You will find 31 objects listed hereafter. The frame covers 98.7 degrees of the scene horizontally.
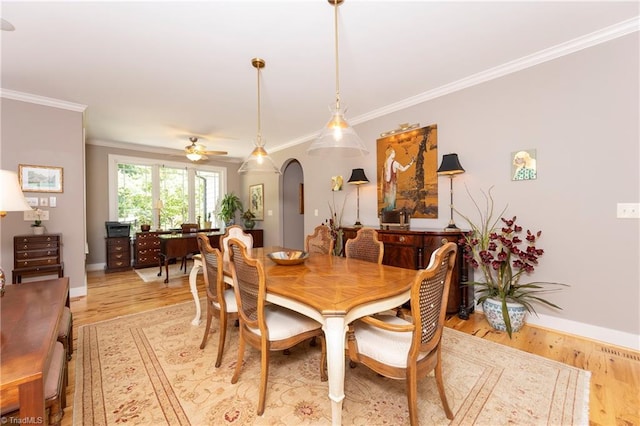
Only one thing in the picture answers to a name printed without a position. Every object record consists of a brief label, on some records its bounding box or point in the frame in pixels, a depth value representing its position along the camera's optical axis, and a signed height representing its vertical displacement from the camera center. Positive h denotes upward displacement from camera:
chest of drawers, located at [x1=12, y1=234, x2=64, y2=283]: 3.22 -0.53
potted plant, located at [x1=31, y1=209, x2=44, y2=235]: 3.44 -0.15
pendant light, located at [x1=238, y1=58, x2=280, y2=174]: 2.97 +0.52
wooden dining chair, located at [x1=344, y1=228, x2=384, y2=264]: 2.51 -0.36
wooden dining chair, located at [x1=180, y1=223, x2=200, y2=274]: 5.87 -0.38
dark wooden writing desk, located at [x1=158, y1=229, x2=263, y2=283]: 4.63 -0.60
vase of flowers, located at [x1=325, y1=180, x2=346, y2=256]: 4.14 -0.17
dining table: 1.31 -0.47
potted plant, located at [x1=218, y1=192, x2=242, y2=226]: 6.97 +0.09
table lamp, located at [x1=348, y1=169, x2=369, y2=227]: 4.01 +0.46
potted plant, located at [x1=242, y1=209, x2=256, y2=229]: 6.64 -0.22
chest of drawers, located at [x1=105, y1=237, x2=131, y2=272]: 5.31 -0.83
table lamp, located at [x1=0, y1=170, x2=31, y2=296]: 1.57 +0.10
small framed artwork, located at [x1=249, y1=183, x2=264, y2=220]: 6.80 +0.27
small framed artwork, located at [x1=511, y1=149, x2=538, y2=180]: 2.69 +0.43
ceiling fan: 4.79 +1.04
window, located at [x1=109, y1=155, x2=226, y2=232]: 5.89 +0.46
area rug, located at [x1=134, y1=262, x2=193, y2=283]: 4.72 -1.16
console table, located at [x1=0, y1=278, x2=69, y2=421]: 0.89 -0.52
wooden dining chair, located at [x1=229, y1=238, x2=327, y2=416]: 1.61 -0.73
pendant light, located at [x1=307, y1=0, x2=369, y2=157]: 2.05 +0.56
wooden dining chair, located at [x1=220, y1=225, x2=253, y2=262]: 3.14 -0.28
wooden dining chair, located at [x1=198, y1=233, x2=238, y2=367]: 2.06 -0.67
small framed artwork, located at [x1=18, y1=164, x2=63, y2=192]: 3.46 +0.44
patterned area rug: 1.55 -1.17
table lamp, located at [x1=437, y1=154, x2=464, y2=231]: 3.02 +0.46
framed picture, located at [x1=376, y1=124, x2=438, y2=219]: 3.44 +0.49
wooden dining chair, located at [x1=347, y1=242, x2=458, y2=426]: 1.29 -0.72
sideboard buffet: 2.91 -0.53
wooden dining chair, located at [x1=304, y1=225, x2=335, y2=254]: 2.97 -0.35
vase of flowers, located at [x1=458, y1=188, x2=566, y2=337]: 2.59 -0.58
